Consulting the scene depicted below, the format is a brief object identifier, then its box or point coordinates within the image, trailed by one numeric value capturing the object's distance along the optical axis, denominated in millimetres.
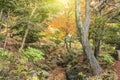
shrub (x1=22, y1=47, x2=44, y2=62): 6631
